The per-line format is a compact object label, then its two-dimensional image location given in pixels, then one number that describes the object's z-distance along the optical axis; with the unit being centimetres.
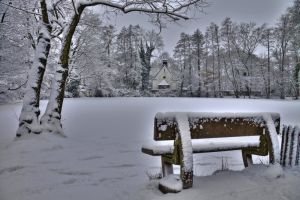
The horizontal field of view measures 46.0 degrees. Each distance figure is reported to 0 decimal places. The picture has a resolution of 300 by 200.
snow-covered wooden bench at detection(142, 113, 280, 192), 456
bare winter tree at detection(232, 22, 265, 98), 5753
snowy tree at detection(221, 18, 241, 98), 6034
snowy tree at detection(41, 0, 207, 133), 1063
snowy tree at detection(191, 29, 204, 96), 6981
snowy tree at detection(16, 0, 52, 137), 993
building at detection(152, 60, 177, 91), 8181
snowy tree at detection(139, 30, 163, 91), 7025
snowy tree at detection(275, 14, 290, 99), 5106
